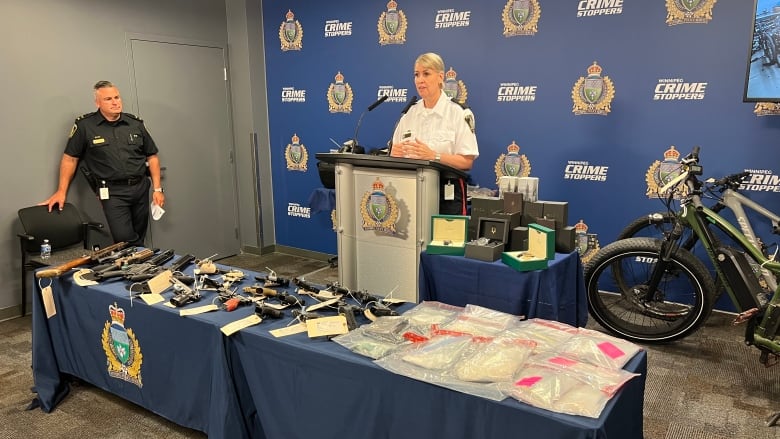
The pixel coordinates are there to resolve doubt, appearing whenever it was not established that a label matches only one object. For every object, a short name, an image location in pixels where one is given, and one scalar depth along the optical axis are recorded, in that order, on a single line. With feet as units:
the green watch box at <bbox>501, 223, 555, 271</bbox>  8.54
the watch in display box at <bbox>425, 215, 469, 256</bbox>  9.39
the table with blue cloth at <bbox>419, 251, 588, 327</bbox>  8.62
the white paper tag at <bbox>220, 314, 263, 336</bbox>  6.77
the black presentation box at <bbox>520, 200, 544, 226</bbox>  9.49
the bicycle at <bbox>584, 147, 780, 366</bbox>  9.90
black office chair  13.33
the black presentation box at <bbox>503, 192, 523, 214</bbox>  9.61
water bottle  12.82
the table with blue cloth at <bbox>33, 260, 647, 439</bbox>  5.31
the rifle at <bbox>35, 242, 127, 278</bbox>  8.94
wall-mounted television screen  10.80
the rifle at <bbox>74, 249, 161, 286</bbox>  8.87
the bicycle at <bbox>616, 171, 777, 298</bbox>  10.96
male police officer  14.20
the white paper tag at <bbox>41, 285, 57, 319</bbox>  9.22
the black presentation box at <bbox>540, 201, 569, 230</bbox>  9.29
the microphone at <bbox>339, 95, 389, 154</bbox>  12.55
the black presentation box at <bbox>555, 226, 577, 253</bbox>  9.34
